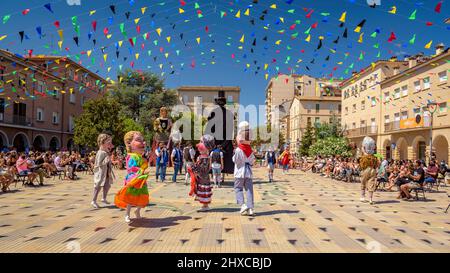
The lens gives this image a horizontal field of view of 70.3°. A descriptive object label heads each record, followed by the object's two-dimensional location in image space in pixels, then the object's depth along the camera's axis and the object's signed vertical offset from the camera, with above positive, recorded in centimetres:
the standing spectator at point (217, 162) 1193 -67
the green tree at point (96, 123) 3394 +223
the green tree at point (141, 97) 4256 +642
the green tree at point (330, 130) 4100 +200
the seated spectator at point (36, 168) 1234 -100
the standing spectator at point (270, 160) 1522 -74
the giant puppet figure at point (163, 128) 1596 +81
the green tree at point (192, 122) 4856 +349
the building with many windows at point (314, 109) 5916 +672
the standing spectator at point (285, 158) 2164 -89
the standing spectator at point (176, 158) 1323 -58
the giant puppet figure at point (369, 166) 944 -62
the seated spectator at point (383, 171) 1290 -104
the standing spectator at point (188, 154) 1180 -39
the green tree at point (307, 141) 4738 +61
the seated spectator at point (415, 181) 1016 -114
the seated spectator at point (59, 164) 1552 -108
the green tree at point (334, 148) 2787 -23
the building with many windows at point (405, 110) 2697 +377
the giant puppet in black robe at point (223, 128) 1345 +70
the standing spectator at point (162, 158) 1298 -60
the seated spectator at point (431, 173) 1258 -114
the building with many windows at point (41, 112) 2995 +342
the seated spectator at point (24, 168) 1207 -97
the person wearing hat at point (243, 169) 714 -55
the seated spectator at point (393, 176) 1267 -124
